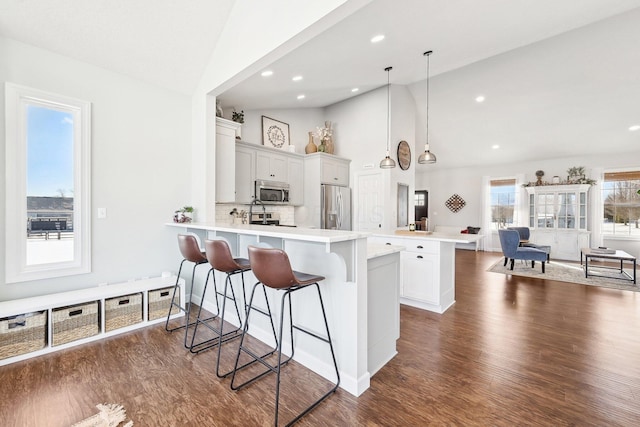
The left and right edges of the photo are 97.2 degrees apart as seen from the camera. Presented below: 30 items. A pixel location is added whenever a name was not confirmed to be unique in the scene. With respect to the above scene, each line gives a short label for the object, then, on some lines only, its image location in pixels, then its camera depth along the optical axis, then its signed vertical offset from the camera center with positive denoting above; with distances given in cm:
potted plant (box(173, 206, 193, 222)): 335 -5
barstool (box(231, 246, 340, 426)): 166 -37
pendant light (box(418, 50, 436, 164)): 405 +77
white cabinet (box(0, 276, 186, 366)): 232 -96
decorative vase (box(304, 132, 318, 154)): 565 +127
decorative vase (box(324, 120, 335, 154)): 579 +147
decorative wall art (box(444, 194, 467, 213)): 908 +28
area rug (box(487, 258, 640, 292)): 471 -121
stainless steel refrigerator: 537 +7
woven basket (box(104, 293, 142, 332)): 272 -100
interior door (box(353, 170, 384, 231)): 558 +21
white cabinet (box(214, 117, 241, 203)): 387 +73
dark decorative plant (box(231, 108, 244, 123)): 446 +149
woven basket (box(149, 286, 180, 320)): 301 -99
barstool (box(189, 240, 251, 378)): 211 -38
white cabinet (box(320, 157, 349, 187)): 539 +80
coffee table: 485 -78
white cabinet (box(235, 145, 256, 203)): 443 +59
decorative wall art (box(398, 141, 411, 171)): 563 +116
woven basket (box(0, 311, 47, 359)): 223 -101
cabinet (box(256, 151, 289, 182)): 473 +78
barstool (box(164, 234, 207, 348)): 255 -36
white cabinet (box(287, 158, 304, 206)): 531 +57
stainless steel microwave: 469 +33
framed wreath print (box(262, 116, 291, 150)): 526 +150
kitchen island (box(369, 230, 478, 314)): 331 -69
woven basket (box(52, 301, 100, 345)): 245 -101
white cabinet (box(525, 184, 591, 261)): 697 -16
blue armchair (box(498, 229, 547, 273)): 571 -80
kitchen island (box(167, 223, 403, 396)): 185 -66
